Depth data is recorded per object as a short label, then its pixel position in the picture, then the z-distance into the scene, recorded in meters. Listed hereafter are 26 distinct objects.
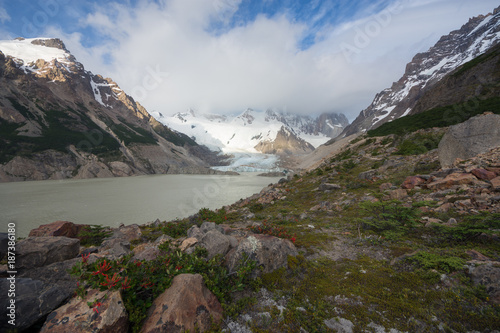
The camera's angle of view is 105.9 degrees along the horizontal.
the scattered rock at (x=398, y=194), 9.55
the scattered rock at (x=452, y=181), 8.32
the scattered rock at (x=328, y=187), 14.55
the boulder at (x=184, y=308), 3.04
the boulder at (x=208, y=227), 8.23
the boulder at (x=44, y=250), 5.02
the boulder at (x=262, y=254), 4.74
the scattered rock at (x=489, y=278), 3.28
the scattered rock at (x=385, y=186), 11.36
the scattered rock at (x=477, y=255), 4.41
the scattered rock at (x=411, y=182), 10.27
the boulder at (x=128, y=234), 9.51
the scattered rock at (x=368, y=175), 14.71
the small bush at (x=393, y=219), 6.67
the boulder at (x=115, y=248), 6.43
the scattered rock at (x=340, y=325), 3.20
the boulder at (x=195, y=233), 6.70
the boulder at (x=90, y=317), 2.70
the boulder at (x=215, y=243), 5.31
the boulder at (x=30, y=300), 2.72
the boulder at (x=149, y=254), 5.29
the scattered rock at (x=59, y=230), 8.52
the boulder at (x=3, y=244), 4.66
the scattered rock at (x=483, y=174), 8.12
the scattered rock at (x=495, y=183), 7.09
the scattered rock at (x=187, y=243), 5.82
